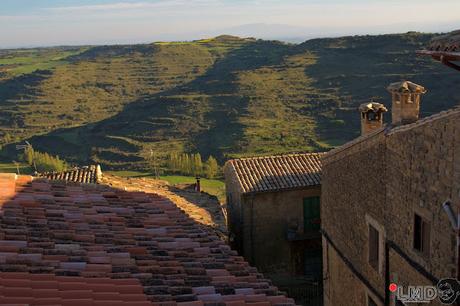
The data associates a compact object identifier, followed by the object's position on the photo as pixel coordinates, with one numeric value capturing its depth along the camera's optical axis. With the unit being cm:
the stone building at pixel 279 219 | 1552
